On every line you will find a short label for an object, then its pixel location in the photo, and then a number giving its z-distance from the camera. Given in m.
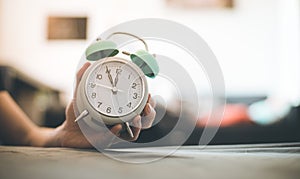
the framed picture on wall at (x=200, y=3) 1.33
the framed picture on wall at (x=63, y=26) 1.37
